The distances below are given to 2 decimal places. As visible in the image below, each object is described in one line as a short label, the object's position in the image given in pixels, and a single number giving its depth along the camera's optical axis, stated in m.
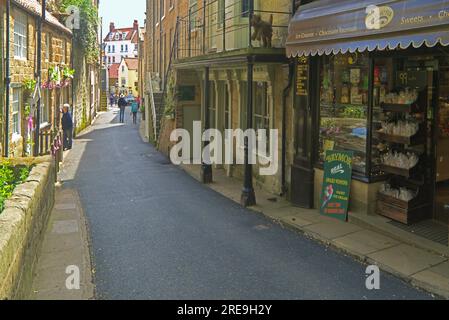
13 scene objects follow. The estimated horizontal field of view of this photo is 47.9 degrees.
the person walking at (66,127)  20.50
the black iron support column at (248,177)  10.26
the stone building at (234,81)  10.42
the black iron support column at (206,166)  13.19
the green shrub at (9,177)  6.22
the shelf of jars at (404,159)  7.94
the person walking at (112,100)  68.24
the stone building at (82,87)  26.42
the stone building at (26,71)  13.52
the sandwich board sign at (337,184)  8.62
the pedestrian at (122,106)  38.35
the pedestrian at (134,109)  37.28
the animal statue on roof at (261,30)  10.27
